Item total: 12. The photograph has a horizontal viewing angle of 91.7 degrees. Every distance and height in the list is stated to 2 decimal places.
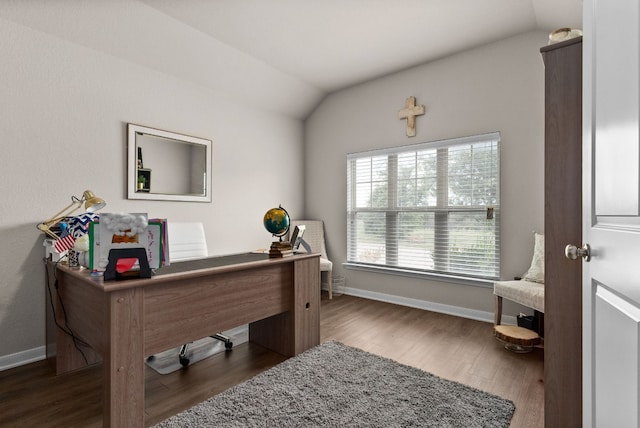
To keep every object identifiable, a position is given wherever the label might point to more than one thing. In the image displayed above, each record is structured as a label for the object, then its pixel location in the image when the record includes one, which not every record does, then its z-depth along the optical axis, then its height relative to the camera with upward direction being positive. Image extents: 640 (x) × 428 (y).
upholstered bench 2.39 -0.65
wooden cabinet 1.30 -0.06
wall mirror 2.86 +0.49
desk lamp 1.86 +0.04
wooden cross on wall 3.56 +1.19
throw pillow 2.68 -0.42
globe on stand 2.29 -0.08
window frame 3.12 +0.08
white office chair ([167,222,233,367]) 2.85 -0.25
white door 0.75 +0.01
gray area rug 1.59 -1.05
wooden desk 1.45 -0.57
